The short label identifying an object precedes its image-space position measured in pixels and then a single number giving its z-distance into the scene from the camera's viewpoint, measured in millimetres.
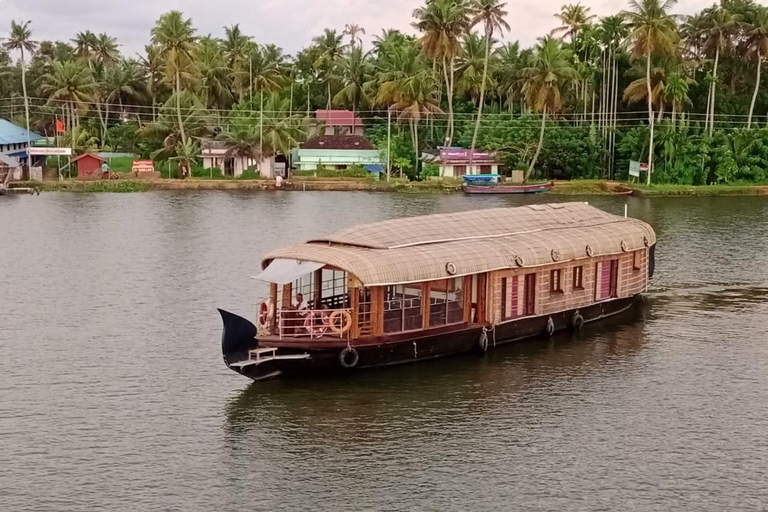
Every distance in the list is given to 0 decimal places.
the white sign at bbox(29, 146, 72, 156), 81812
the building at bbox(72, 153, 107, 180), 83412
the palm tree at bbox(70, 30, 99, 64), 102125
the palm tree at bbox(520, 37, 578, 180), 75062
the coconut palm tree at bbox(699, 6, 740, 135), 79125
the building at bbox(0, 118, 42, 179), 81500
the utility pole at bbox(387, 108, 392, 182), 80812
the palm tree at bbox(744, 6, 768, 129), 79125
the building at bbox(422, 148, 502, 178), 81500
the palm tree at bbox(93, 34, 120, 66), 102438
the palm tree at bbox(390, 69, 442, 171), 81375
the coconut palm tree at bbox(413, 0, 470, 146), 79438
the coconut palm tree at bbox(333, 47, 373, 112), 92625
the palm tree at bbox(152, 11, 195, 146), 80188
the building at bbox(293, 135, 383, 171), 84375
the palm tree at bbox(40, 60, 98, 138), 87250
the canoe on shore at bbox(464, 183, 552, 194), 73562
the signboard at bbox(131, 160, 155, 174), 83000
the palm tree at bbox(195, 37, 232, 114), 94000
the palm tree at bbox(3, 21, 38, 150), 85312
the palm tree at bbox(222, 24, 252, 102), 96375
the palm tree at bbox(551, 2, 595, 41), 94094
